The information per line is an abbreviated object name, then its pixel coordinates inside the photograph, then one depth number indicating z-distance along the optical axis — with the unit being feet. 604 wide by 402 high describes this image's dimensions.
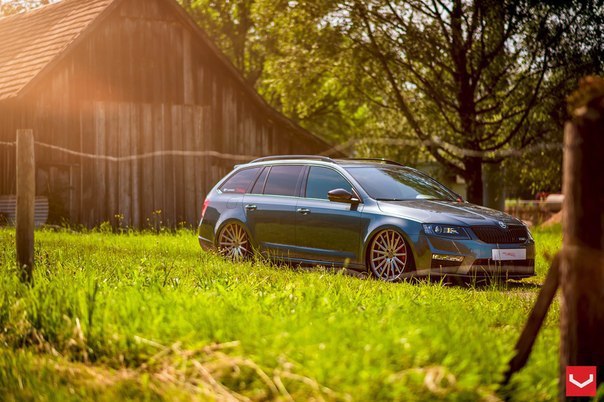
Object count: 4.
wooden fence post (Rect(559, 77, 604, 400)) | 14.57
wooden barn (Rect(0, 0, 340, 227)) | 71.41
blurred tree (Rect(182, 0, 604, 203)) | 74.18
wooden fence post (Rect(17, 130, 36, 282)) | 26.03
